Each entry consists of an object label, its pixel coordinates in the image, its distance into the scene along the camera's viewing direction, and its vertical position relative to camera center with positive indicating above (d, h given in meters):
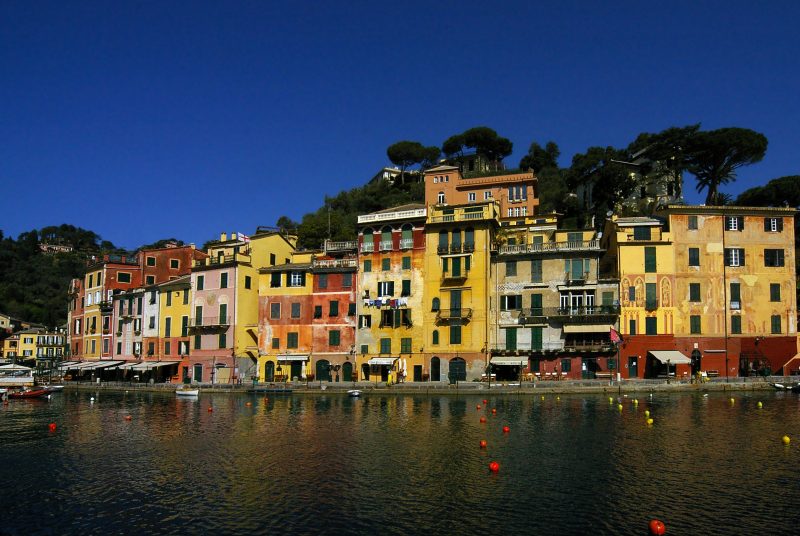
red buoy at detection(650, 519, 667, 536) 19.86 -5.63
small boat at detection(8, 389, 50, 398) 62.38 -5.32
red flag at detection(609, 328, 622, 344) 59.03 +0.57
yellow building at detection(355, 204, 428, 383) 67.19 +4.67
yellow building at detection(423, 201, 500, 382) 65.38 +5.28
